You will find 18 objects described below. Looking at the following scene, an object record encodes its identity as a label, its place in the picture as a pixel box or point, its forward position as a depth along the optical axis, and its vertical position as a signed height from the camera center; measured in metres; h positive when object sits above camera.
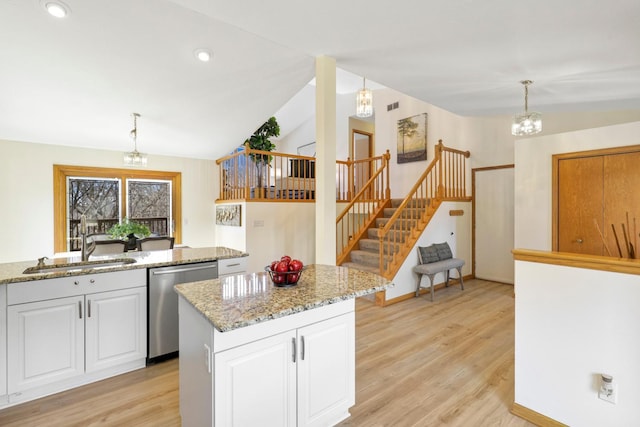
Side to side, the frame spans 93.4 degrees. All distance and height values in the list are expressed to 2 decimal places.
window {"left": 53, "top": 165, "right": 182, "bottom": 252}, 5.00 +0.24
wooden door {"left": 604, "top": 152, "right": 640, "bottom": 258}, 3.68 +0.19
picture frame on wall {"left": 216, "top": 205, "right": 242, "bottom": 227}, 5.31 -0.04
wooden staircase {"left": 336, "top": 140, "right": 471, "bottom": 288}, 4.86 -0.09
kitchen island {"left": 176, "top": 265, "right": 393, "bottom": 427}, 1.43 -0.74
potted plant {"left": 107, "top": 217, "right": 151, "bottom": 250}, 4.36 -0.29
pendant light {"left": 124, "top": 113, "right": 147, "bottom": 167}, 4.01 +0.73
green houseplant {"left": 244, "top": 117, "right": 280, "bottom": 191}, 5.54 +1.33
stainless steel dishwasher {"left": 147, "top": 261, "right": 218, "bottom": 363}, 2.70 -0.85
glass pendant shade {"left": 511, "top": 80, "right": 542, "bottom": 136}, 3.26 +0.97
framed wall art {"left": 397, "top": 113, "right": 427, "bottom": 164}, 6.91 +1.71
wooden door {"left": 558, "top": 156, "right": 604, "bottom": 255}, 3.96 +0.08
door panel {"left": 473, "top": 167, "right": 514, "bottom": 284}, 5.71 -0.26
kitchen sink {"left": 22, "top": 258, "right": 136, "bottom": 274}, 2.35 -0.44
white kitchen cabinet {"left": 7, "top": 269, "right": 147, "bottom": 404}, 2.16 -0.91
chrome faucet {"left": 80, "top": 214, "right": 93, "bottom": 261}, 2.66 -0.26
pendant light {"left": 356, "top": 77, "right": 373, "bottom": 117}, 4.17 +1.53
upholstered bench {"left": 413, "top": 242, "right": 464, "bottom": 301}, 4.70 -0.84
